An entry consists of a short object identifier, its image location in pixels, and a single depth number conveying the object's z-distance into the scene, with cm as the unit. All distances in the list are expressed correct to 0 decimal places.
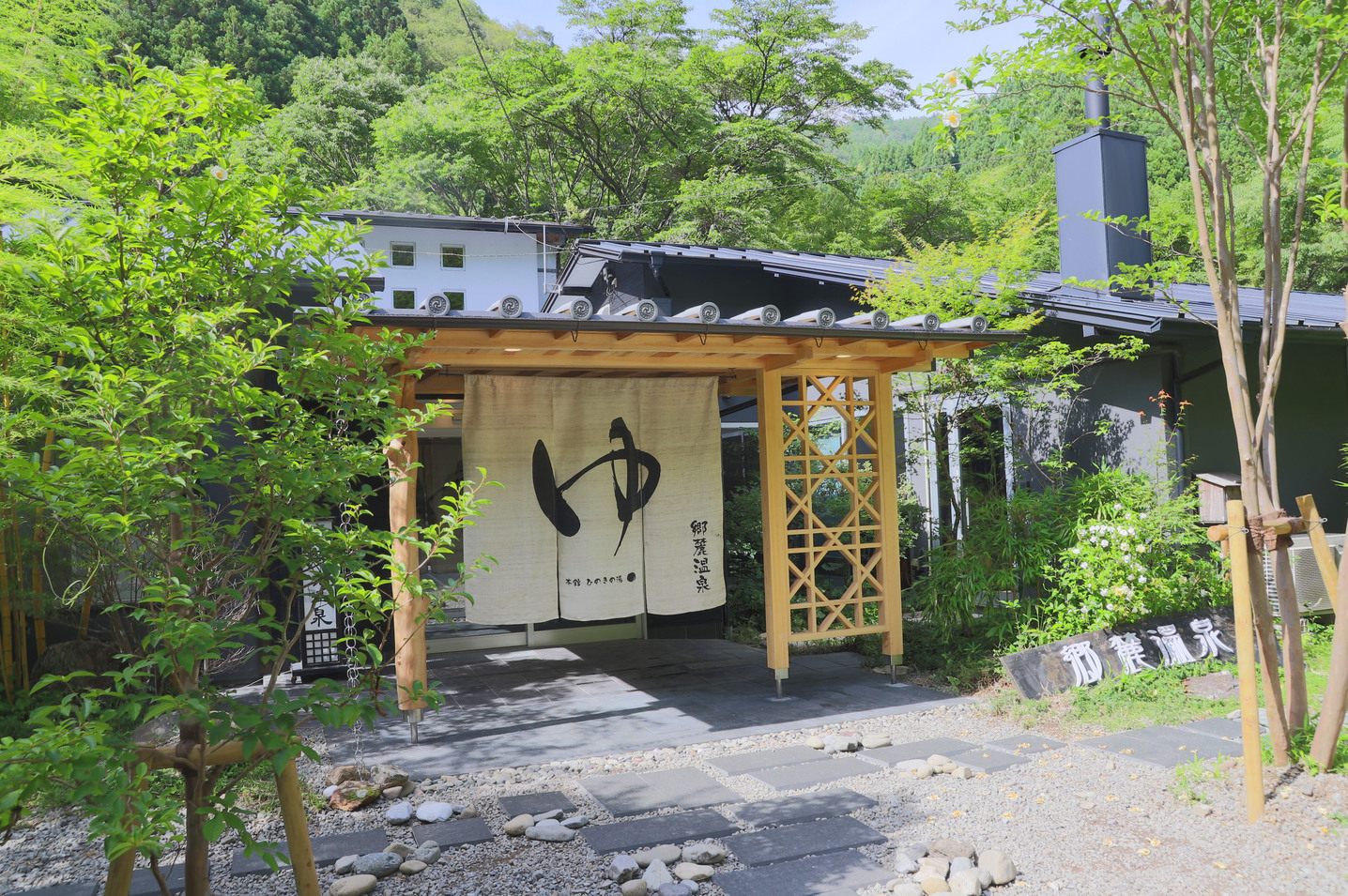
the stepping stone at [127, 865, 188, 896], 366
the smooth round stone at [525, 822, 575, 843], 413
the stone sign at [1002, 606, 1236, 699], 632
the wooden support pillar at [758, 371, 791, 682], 694
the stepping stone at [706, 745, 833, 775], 520
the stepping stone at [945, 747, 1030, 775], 497
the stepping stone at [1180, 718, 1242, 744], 520
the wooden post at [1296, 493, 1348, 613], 438
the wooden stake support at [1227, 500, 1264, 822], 384
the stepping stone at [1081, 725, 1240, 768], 488
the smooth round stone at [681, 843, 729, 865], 379
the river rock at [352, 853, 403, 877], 374
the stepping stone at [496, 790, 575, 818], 454
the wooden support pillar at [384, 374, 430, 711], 587
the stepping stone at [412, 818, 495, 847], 415
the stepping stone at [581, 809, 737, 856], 406
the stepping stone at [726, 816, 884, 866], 389
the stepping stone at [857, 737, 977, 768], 526
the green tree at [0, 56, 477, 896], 238
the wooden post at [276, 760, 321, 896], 290
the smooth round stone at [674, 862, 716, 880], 363
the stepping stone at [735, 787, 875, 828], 435
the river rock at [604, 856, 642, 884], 365
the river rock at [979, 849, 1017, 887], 350
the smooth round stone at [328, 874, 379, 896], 350
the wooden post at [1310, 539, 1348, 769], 402
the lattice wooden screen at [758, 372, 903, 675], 700
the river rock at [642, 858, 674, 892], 357
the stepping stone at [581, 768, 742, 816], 461
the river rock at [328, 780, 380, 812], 458
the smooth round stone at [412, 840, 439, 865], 390
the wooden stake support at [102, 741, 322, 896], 276
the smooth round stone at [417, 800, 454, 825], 443
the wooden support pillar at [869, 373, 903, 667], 727
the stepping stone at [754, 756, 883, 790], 489
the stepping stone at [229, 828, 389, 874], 388
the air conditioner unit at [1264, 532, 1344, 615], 737
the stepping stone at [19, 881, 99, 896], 371
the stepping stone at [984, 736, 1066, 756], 529
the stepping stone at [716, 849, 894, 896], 356
